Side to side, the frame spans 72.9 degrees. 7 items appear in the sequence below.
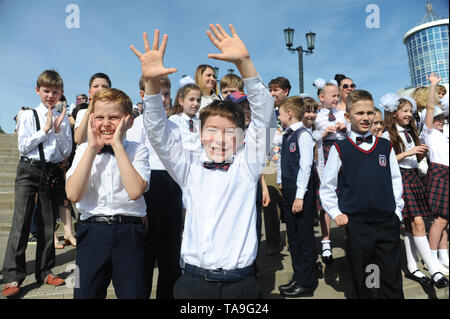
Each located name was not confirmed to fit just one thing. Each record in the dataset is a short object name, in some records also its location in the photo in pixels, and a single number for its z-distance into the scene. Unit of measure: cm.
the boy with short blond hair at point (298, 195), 284
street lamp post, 939
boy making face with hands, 168
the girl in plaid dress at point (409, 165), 270
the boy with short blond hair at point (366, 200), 216
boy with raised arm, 150
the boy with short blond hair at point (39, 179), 286
